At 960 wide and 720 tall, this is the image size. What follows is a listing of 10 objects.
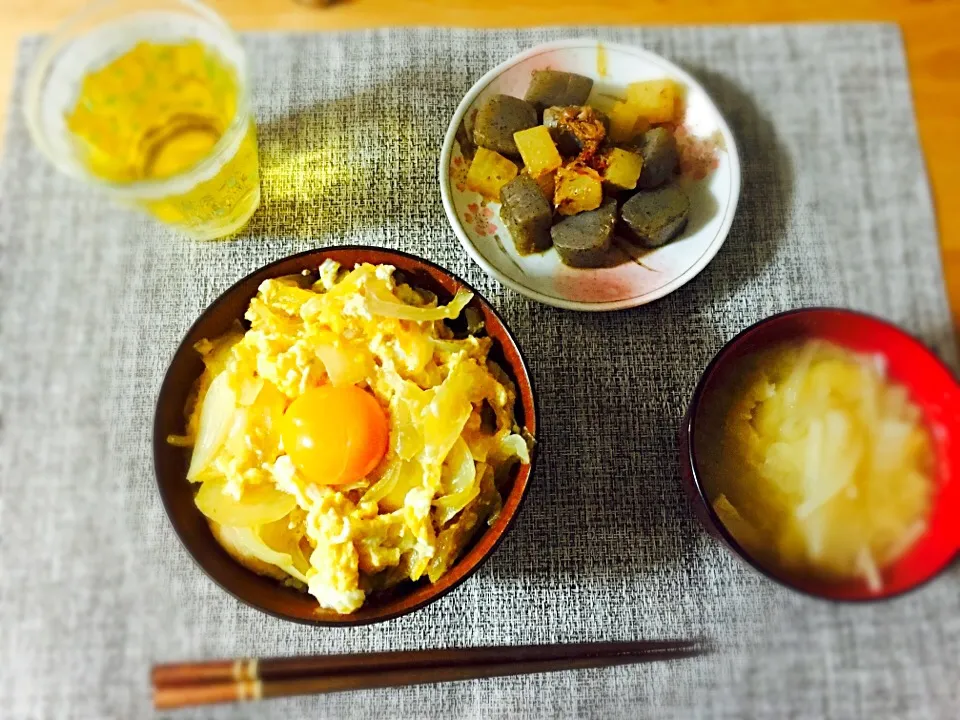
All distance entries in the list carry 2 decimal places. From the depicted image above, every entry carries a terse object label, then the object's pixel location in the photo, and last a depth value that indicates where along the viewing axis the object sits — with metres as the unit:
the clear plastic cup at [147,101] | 0.36
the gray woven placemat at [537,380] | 0.34
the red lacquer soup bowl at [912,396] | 0.29
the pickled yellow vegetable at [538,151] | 0.39
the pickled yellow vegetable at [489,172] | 0.40
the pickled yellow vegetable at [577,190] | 0.38
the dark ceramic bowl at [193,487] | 0.32
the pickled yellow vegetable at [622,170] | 0.39
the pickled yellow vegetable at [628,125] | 0.41
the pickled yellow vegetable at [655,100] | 0.41
